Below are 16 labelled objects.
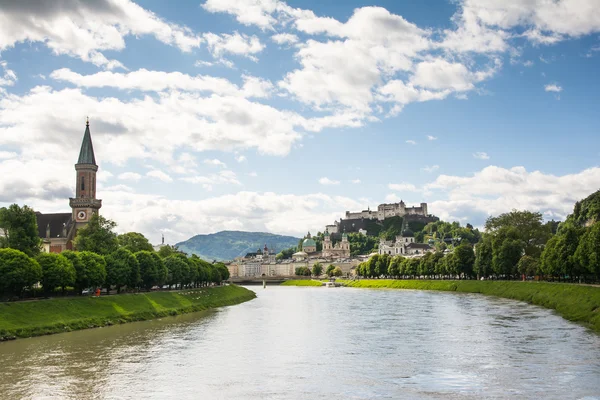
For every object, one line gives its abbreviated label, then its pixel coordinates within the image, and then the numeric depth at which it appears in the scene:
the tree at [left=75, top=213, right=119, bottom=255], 94.50
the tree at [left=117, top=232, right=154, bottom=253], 116.91
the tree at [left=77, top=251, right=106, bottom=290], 72.50
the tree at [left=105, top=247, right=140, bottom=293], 80.25
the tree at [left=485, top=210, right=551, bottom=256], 138.00
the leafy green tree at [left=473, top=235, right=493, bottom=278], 126.12
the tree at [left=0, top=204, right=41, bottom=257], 74.62
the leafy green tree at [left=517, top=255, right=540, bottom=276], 108.38
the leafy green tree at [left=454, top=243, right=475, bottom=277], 138.62
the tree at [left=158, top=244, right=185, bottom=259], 135.12
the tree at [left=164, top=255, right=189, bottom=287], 104.31
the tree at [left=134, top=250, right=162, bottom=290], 90.38
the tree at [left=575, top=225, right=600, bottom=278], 75.69
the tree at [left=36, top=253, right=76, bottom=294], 67.12
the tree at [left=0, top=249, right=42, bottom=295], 59.75
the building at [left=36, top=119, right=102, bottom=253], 119.94
